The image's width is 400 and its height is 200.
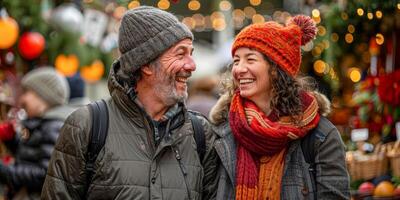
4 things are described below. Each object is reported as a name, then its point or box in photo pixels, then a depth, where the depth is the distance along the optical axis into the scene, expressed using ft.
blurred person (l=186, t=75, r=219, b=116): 26.55
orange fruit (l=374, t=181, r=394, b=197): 21.27
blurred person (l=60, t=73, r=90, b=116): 30.02
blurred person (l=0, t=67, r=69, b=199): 21.39
